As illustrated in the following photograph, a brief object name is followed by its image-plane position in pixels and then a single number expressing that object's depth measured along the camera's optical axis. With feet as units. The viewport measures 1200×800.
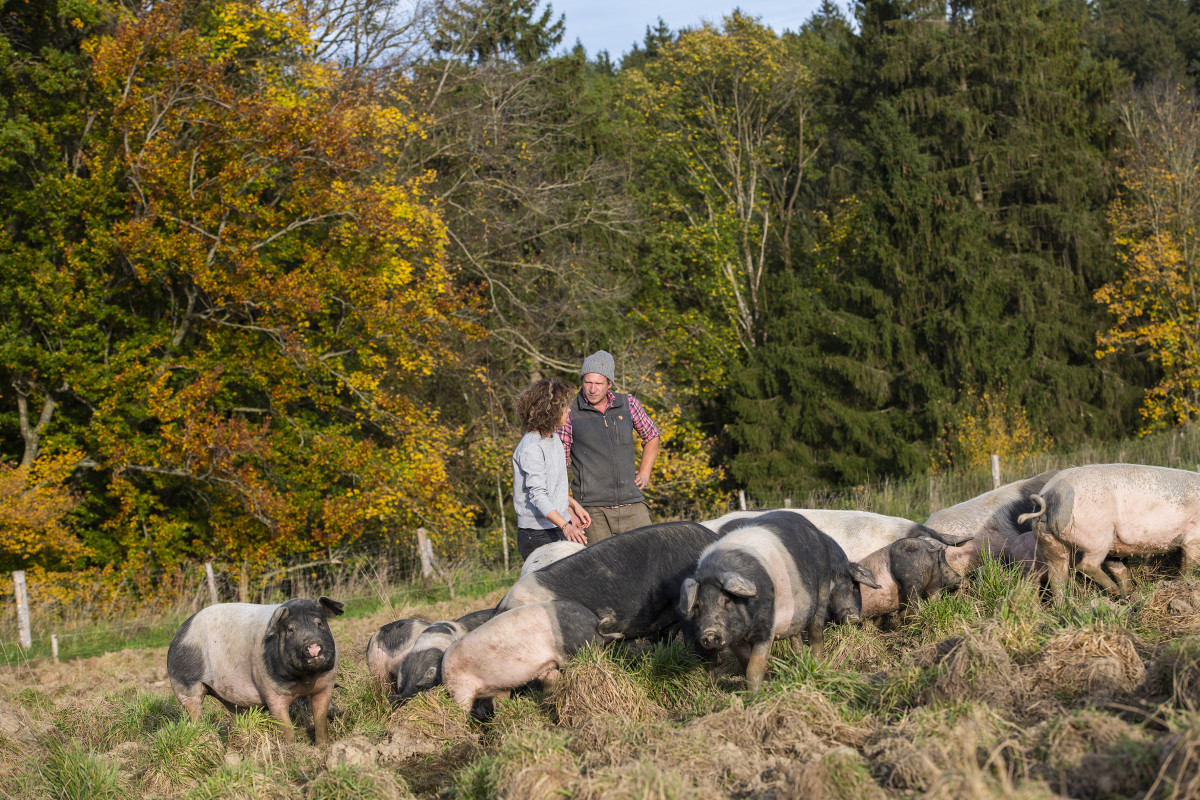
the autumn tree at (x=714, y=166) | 95.30
